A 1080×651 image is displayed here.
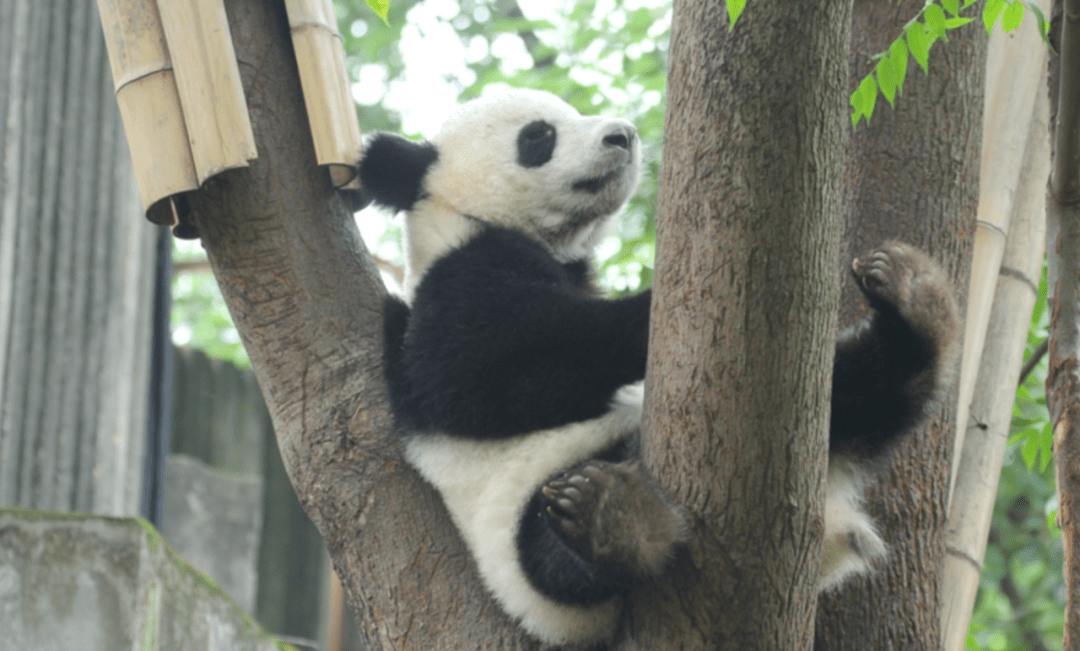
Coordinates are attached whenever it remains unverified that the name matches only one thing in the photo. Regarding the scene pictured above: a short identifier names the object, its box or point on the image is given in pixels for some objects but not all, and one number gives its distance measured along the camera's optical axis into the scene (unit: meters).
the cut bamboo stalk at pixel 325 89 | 5.16
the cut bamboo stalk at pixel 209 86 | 4.78
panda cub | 4.58
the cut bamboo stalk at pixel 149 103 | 4.82
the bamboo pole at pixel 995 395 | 5.39
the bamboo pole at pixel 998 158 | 5.55
